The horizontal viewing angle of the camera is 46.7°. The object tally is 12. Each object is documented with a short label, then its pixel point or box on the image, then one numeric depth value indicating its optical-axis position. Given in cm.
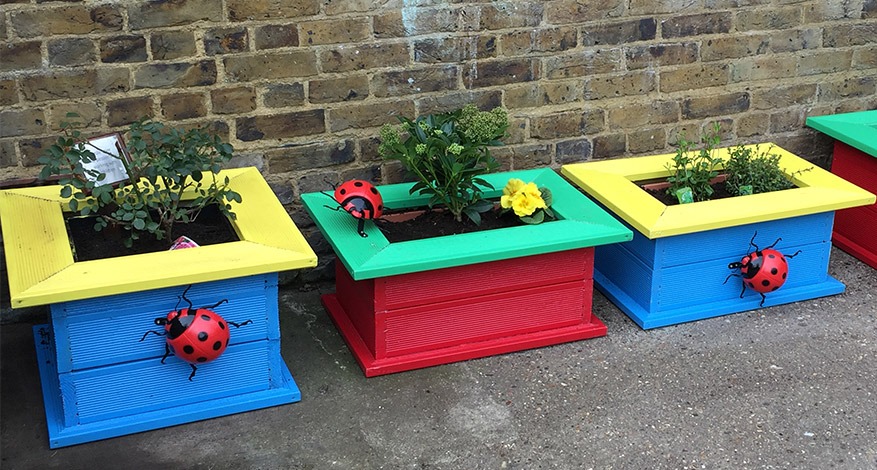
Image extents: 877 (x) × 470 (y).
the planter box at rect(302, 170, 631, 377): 393
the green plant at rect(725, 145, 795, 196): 475
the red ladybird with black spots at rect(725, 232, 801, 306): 437
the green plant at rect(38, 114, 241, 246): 366
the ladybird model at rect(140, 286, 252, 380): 349
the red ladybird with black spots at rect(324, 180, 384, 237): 405
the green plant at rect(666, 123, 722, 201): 470
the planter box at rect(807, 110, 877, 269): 506
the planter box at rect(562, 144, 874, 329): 433
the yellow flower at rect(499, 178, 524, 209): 429
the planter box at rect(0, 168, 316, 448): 345
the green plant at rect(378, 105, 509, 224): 415
